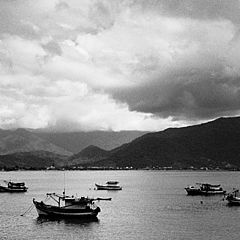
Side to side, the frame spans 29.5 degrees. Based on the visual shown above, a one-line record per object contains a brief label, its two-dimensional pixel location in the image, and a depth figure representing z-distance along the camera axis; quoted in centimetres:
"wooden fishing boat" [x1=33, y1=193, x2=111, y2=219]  10950
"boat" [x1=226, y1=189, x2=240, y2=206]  14638
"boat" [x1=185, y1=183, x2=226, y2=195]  19375
